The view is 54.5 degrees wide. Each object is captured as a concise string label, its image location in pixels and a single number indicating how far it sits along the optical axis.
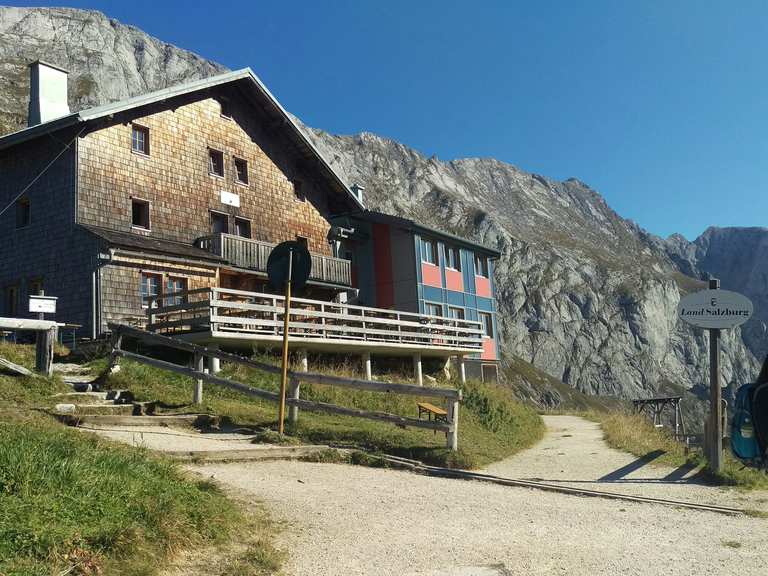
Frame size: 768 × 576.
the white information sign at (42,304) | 15.80
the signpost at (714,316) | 13.31
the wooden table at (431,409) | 15.86
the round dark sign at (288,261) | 13.54
